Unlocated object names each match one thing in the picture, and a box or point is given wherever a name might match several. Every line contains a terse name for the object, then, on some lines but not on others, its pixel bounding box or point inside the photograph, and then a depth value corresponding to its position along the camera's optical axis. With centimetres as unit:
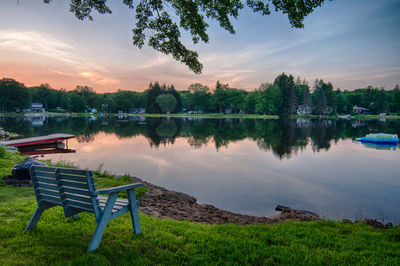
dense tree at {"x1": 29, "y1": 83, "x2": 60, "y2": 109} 12494
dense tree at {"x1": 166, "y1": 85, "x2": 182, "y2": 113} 11506
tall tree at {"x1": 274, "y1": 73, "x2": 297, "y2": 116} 9575
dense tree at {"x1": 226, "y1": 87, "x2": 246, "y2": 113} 10769
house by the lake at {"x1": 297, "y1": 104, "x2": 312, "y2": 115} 11206
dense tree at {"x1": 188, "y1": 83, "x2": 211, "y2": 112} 11300
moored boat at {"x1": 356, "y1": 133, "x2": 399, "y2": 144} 2395
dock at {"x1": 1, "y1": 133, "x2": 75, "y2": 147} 1865
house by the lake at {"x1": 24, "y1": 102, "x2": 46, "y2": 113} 11849
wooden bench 335
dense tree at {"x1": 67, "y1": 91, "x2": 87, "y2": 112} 11462
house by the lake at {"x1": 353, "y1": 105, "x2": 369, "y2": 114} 13042
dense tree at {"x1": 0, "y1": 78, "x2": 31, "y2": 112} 9481
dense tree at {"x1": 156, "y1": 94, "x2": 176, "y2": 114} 10493
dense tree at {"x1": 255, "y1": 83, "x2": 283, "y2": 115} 9482
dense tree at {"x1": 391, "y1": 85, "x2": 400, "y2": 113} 10572
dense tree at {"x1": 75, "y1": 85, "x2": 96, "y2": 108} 12845
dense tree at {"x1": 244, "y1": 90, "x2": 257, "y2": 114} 10931
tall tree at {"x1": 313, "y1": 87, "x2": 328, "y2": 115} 10142
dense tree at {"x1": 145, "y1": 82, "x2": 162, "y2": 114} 11194
